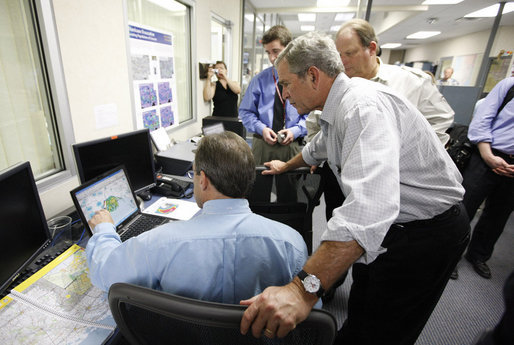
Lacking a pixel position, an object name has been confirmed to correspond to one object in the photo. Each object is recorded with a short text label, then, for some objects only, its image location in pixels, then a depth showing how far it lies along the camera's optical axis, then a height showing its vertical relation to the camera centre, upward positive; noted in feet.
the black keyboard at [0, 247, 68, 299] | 3.00 -2.28
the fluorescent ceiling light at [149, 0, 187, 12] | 7.02 +2.08
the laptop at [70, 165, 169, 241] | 3.64 -1.81
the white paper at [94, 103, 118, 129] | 5.10 -0.71
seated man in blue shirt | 2.29 -1.50
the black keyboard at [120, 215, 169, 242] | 4.10 -2.29
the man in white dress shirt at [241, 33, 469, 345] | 2.08 -1.09
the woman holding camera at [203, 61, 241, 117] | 9.96 -0.30
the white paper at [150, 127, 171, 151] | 6.41 -1.40
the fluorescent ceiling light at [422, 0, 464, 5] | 15.74 +5.39
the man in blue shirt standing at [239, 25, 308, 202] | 6.68 -0.77
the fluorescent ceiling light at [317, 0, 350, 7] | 16.84 +5.41
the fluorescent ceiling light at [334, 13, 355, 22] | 22.98 +6.40
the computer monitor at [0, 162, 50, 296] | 2.74 -1.62
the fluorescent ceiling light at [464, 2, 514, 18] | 15.97 +5.58
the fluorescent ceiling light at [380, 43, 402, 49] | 39.22 +7.17
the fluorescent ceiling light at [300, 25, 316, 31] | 29.40 +6.75
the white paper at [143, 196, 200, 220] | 4.62 -2.24
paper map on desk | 2.42 -2.28
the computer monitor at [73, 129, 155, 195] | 3.99 -1.27
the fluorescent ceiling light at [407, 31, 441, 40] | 27.55 +6.34
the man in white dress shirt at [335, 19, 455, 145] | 5.09 +0.34
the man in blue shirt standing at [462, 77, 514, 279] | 5.67 -1.53
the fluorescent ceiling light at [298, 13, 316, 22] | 23.25 +6.30
